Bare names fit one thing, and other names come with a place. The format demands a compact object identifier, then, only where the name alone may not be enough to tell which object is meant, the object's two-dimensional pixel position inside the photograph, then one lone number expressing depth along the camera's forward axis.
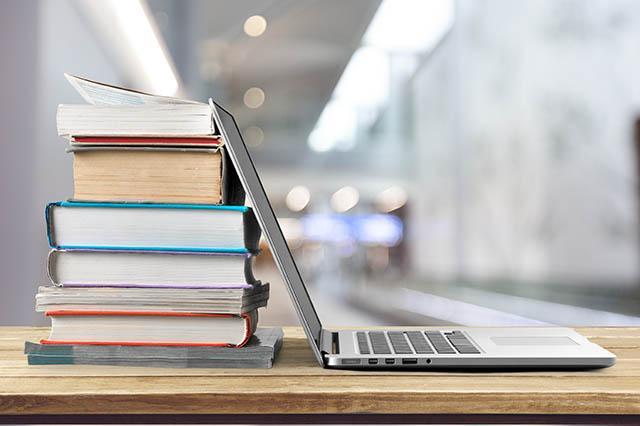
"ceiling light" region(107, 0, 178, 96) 3.11
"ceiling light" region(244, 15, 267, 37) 9.38
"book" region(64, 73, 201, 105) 0.81
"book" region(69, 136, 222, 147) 0.80
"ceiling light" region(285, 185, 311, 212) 12.95
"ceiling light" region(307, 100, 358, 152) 11.66
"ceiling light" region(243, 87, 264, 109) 10.91
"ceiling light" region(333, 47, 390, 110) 11.34
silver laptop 0.75
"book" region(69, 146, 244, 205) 0.81
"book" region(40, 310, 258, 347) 0.79
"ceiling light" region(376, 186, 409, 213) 12.26
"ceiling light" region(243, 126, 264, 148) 11.20
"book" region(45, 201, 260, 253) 0.79
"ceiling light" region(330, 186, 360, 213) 12.24
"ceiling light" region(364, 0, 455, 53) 10.81
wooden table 0.65
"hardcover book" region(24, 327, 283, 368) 0.78
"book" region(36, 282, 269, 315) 0.78
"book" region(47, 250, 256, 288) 0.79
